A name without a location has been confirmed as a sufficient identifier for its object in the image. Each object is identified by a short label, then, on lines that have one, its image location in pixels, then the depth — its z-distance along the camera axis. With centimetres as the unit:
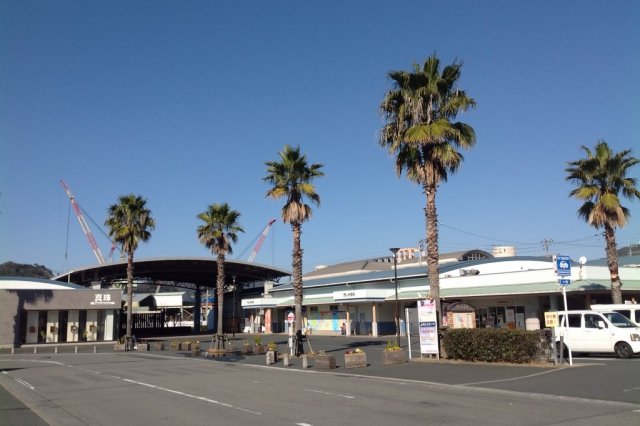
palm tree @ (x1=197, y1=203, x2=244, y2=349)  4297
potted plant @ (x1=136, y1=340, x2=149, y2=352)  4316
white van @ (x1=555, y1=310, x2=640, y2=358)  2108
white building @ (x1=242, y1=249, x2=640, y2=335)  3756
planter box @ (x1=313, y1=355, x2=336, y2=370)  2328
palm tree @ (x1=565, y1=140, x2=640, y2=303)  2950
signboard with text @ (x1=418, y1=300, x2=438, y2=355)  2334
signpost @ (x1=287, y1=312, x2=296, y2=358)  2956
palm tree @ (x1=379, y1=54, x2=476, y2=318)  2420
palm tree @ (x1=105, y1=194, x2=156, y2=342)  4612
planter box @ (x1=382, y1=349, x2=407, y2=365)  2334
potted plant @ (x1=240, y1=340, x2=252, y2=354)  3525
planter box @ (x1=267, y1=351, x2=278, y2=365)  2714
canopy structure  6838
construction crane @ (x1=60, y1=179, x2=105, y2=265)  13062
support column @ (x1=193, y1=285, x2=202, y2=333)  8262
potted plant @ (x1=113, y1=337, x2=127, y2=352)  4304
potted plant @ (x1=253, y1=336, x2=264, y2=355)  3503
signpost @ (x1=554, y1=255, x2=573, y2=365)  1966
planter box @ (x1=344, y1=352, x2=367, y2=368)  2320
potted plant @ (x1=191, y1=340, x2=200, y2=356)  3569
